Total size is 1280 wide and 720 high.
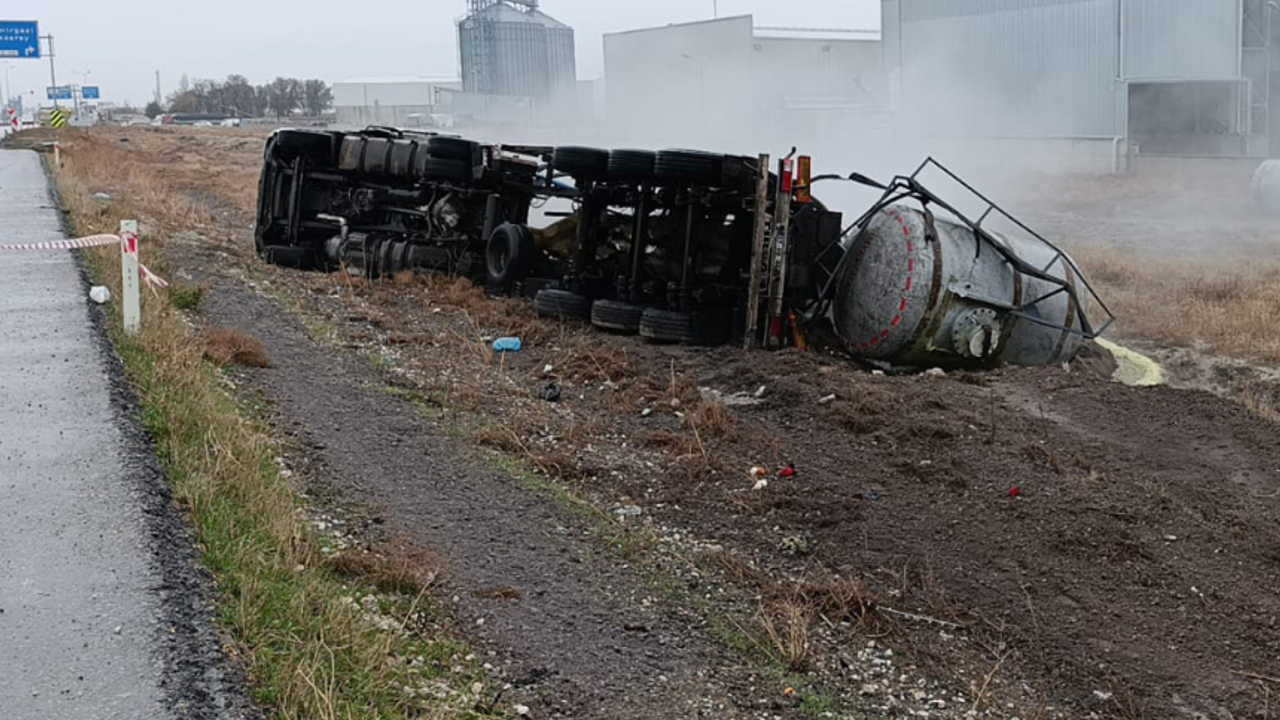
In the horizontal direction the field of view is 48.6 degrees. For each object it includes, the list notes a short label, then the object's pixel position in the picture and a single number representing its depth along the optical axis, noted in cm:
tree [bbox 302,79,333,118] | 13825
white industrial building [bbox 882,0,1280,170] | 3697
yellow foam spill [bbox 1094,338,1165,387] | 1244
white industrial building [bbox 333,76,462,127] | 10144
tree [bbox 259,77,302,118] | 13725
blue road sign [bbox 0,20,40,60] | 7094
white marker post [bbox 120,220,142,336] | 1008
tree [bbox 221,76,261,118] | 13925
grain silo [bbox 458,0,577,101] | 7350
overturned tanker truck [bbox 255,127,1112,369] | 1161
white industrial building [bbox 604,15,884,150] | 5394
